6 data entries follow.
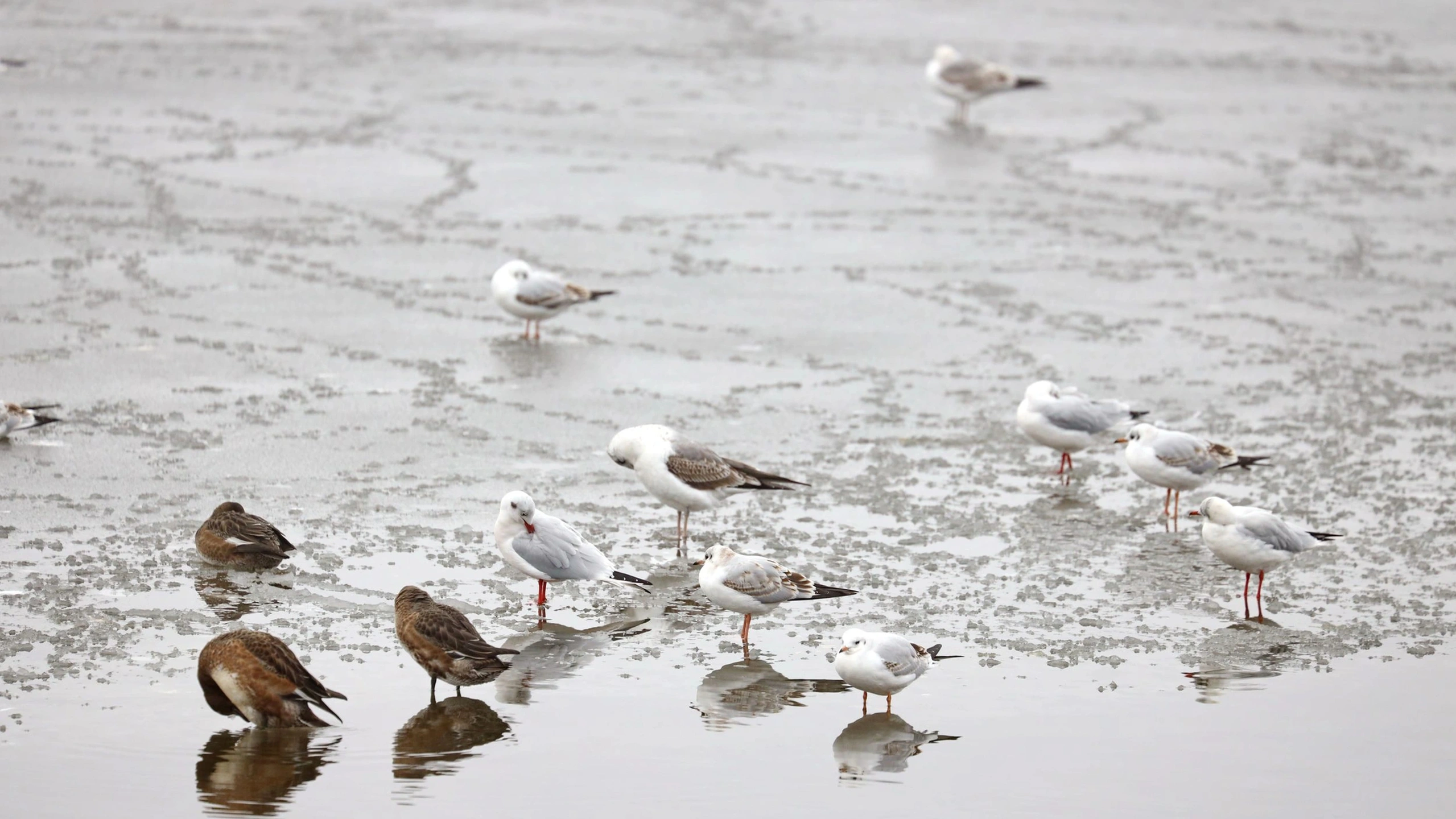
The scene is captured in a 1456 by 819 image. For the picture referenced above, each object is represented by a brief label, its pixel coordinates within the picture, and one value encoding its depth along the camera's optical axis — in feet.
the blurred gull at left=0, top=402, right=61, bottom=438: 68.03
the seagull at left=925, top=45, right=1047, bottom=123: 145.28
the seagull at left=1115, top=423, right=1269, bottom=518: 66.28
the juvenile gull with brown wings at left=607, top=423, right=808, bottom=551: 63.36
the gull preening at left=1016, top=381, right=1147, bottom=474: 70.49
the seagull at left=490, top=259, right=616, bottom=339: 86.89
